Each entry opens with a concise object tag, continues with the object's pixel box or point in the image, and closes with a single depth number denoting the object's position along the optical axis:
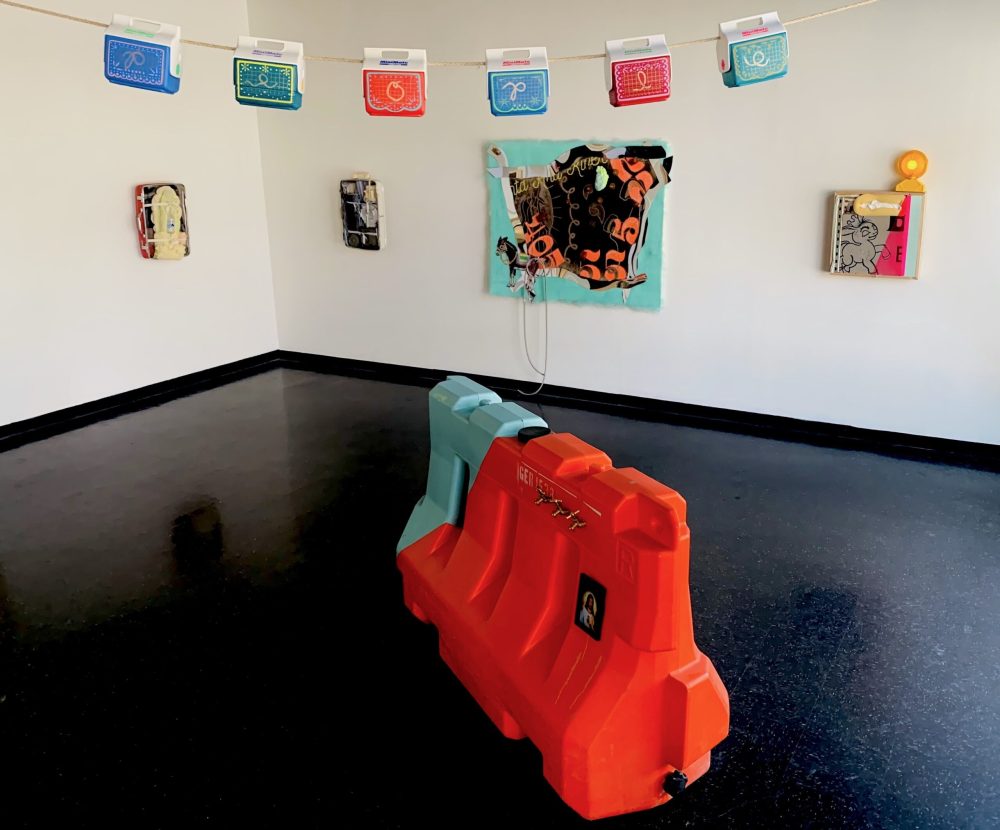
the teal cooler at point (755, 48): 2.93
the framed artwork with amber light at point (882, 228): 4.05
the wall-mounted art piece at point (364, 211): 5.66
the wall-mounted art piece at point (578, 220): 4.83
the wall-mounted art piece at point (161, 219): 5.15
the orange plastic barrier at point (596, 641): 1.86
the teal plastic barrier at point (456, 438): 2.55
